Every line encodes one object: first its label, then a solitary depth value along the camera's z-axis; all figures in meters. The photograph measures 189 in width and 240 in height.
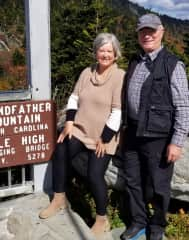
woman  3.17
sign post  3.48
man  2.83
